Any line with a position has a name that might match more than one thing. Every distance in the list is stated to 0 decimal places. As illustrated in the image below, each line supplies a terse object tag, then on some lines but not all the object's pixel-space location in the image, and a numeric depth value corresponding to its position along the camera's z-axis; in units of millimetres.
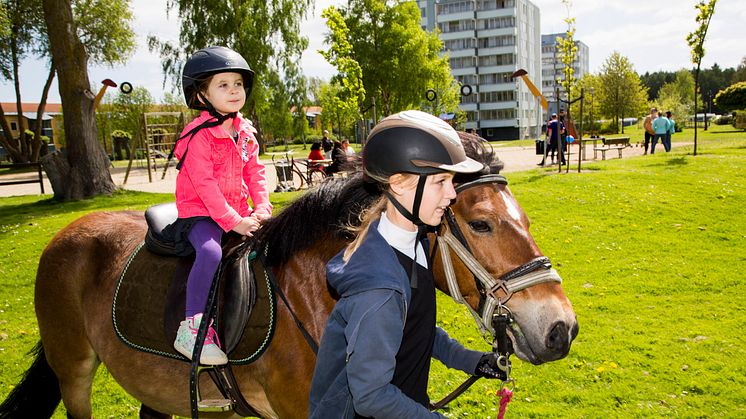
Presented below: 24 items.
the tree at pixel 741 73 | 88156
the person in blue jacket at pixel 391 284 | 1733
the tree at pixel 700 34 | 19406
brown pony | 2375
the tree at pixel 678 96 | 63250
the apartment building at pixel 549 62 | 147462
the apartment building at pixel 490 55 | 96250
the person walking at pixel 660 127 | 24188
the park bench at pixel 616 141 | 28070
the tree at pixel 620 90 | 59562
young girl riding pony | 2879
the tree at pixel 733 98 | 49594
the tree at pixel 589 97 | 61838
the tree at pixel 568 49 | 19953
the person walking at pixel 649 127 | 24734
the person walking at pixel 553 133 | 20734
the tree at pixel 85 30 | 37938
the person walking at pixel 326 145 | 21403
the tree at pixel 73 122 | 16300
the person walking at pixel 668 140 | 24356
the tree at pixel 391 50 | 44469
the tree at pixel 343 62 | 20062
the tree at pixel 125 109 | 65125
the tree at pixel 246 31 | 34594
